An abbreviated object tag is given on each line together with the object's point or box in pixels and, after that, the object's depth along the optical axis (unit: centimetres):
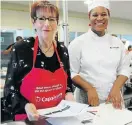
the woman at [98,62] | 138
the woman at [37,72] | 102
